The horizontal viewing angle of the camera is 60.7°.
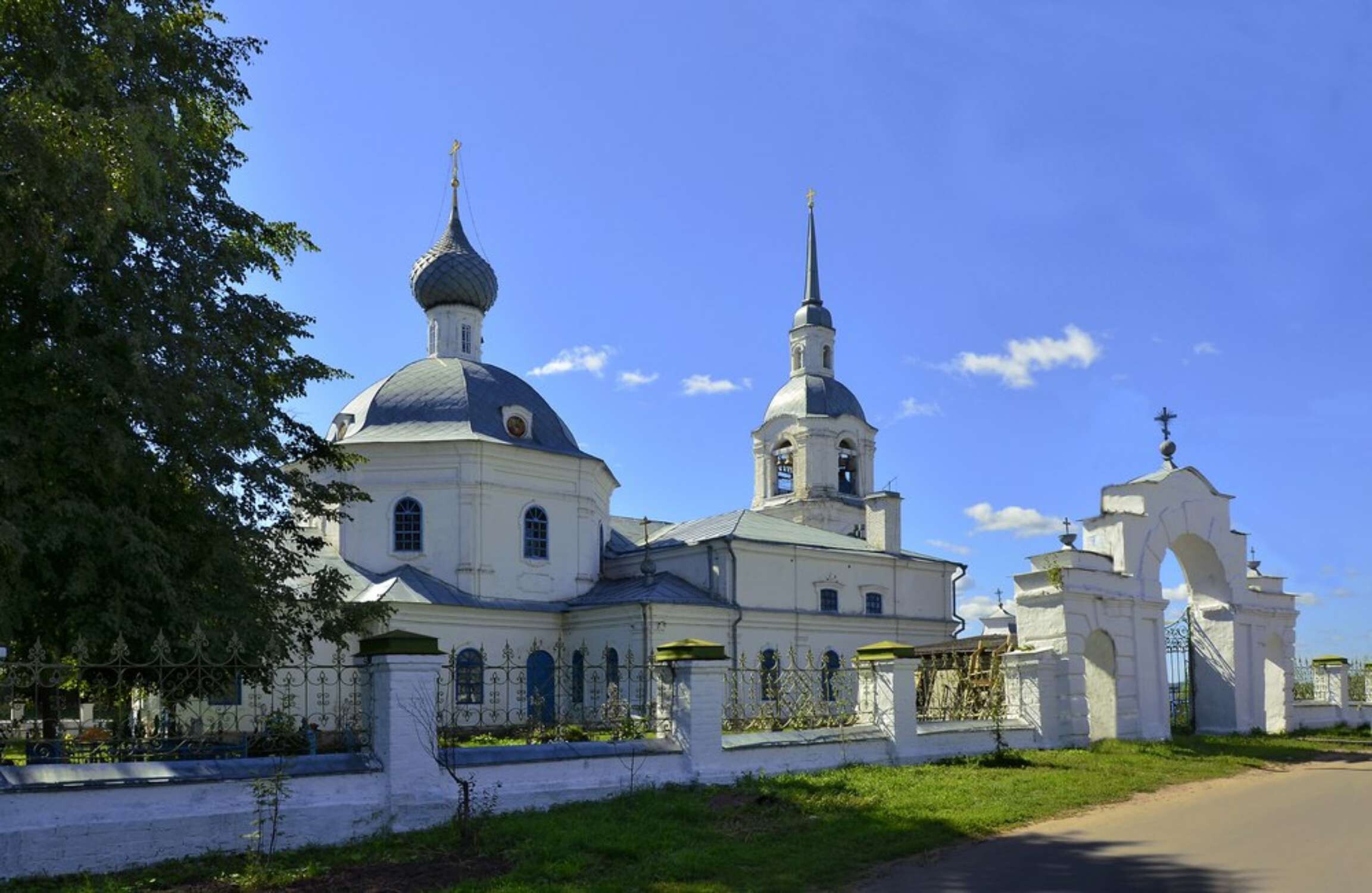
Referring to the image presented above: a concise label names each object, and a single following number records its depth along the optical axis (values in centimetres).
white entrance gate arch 1742
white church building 2706
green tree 1034
